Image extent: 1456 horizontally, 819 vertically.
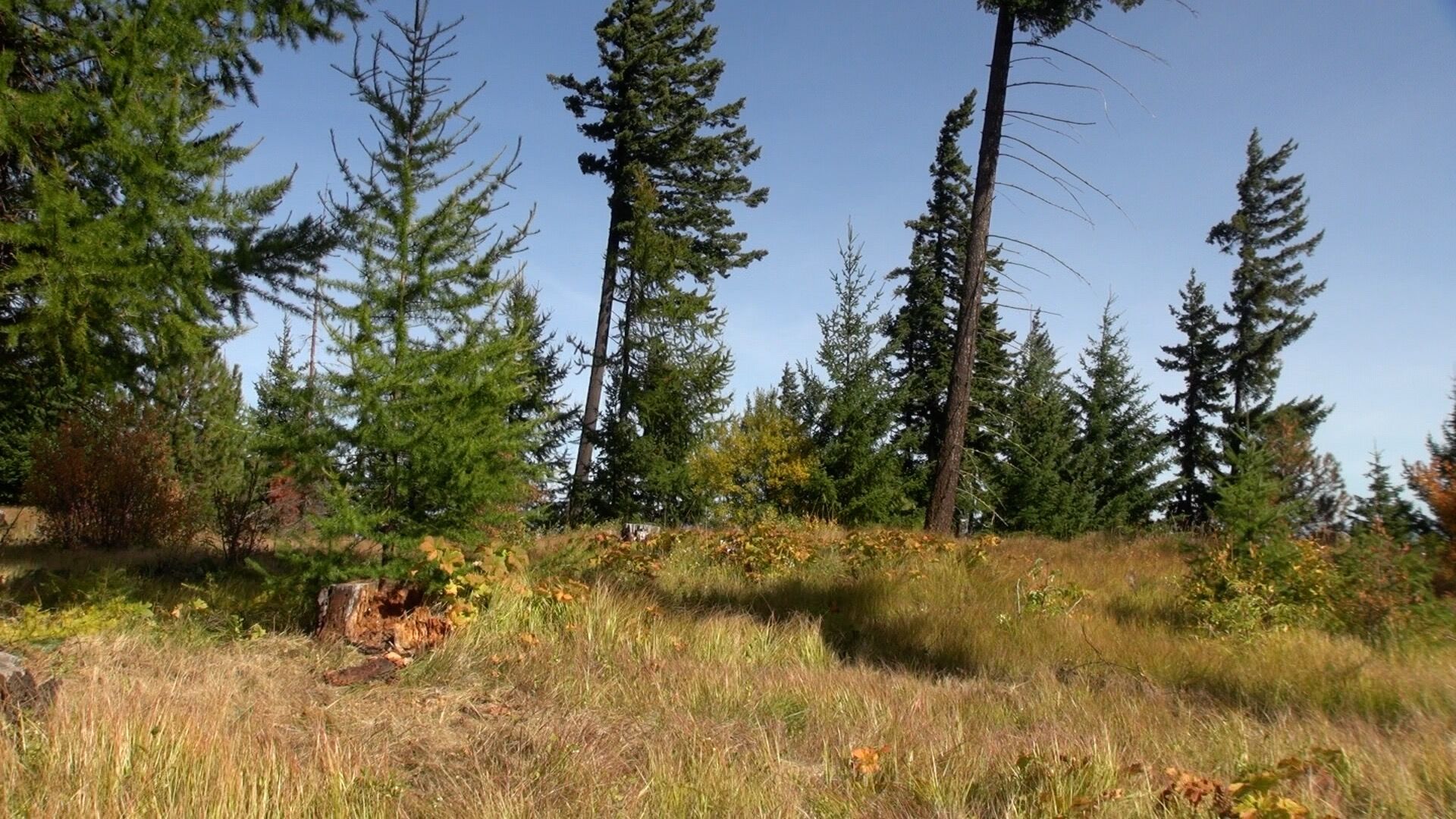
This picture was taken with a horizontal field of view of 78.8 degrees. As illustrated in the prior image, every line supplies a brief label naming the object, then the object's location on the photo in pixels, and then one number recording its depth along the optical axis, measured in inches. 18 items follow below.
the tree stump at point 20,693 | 153.0
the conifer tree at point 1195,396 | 1395.2
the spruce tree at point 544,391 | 822.5
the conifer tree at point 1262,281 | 1282.0
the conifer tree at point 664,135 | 967.6
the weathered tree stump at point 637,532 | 484.3
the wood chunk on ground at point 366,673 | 212.4
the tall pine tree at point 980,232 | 501.7
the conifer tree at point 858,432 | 900.6
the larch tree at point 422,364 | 272.8
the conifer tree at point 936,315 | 1122.7
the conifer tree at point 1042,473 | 1116.5
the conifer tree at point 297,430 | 271.4
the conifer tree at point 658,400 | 863.7
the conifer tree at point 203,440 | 725.9
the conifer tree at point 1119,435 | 1406.3
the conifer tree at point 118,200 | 262.7
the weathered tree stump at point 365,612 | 245.0
